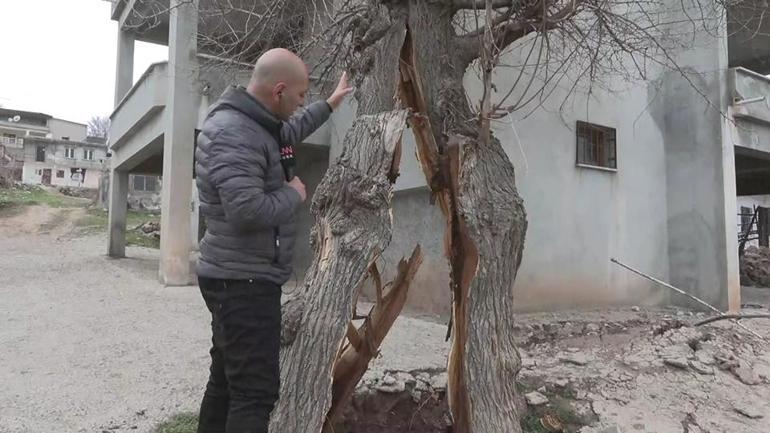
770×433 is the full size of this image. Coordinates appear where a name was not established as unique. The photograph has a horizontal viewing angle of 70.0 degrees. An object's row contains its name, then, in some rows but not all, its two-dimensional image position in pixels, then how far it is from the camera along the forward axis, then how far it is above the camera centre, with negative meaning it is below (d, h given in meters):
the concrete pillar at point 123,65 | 13.30 +4.35
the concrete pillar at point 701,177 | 8.80 +1.20
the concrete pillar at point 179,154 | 9.32 +1.52
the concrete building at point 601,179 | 8.04 +1.11
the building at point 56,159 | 45.31 +6.94
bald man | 2.09 +0.05
